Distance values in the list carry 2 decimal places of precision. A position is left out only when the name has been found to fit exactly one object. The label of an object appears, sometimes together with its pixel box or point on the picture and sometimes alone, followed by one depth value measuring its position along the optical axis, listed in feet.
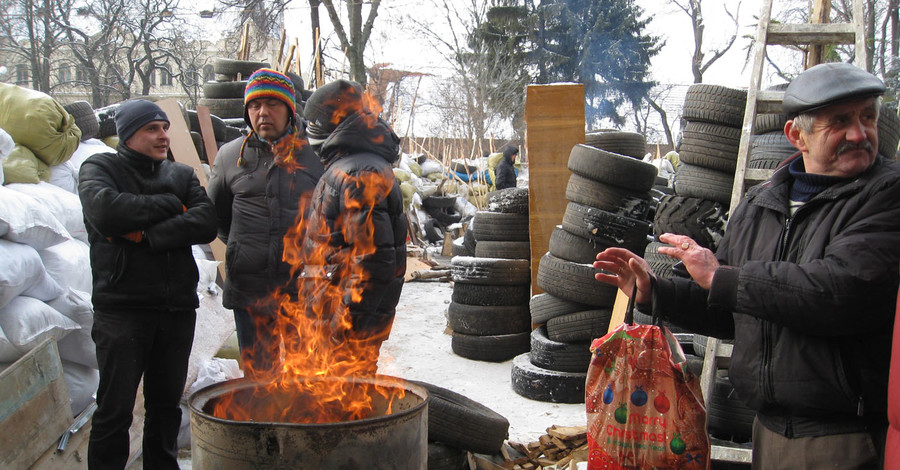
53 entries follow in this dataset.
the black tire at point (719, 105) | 16.94
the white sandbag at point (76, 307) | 13.44
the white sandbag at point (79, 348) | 13.44
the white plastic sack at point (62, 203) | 15.24
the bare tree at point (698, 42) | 92.84
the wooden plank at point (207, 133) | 25.53
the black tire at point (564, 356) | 19.02
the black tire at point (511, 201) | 23.63
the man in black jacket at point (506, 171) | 46.96
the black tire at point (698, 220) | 17.03
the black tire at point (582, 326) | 19.01
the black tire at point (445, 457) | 12.89
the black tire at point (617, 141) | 21.97
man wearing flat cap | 6.00
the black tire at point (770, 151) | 15.12
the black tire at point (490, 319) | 22.54
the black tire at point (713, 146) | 17.03
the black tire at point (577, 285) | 19.29
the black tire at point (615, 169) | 19.44
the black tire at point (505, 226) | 23.54
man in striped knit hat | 12.60
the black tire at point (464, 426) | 12.92
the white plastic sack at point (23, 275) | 12.10
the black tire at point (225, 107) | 31.09
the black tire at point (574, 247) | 19.62
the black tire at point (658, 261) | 17.33
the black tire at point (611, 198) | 19.77
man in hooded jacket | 10.73
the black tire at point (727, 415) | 13.16
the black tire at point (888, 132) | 13.00
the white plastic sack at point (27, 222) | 12.84
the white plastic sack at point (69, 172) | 17.26
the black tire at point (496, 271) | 22.58
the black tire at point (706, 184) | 17.06
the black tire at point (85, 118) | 20.02
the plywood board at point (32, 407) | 11.07
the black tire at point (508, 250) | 23.22
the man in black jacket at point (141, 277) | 11.03
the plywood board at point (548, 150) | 22.57
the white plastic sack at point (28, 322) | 12.12
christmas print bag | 7.35
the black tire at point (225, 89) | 31.01
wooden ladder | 13.26
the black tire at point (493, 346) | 22.43
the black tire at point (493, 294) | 22.66
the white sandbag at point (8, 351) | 11.91
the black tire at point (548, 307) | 19.75
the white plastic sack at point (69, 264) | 14.07
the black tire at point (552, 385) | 18.52
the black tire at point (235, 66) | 32.37
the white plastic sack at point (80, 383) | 13.29
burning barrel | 7.09
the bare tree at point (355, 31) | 63.46
